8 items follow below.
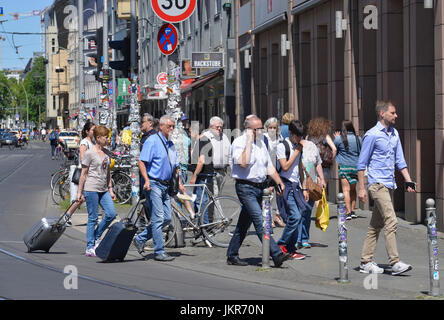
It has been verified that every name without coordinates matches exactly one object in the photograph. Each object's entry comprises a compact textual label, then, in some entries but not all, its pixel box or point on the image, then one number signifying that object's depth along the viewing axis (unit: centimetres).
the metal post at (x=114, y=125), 3500
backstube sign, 2897
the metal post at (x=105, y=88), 3309
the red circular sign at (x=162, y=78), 2694
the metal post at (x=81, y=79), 4025
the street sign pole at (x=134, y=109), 1775
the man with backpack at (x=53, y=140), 5291
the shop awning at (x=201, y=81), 3703
